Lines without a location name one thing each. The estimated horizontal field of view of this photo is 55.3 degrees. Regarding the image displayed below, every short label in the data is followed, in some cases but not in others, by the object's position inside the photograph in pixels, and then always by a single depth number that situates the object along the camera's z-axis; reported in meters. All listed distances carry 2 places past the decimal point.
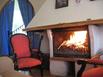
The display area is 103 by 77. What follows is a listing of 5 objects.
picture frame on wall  2.07
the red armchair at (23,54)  1.67
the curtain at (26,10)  2.99
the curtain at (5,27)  3.04
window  3.05
